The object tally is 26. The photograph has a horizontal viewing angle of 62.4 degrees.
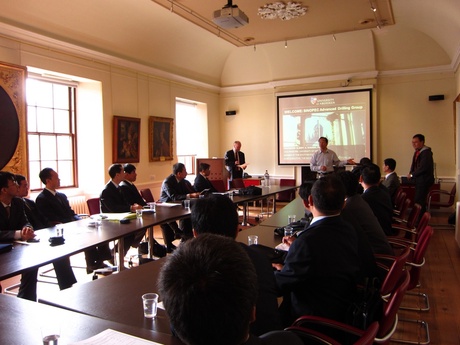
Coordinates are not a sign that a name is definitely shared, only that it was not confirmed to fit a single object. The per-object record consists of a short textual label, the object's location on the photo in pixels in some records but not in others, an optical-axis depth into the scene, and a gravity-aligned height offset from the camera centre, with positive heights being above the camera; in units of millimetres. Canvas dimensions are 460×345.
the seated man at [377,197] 3969 -396
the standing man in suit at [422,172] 6527 -219
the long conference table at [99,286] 1556 -658
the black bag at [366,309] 1804 -726
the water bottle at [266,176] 9984 -383
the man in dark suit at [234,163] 9305 -23
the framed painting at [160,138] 8281 +557
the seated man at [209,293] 782 -276
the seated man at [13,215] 3422 -468
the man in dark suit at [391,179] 5934 -304
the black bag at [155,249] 5139 -1181
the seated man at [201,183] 6587 -357
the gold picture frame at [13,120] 5285 +650
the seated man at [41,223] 3680 -648
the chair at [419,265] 2767 -786
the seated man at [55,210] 4344 -531
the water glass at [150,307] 1715 -659
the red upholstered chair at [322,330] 1684 -783
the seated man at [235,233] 1586 -355
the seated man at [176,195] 5090 -495
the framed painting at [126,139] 7312 +495
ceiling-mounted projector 5422 +2095
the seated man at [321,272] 1880 -558
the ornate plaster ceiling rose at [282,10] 6020 +2482
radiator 6635 -698
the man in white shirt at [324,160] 7785 +12
